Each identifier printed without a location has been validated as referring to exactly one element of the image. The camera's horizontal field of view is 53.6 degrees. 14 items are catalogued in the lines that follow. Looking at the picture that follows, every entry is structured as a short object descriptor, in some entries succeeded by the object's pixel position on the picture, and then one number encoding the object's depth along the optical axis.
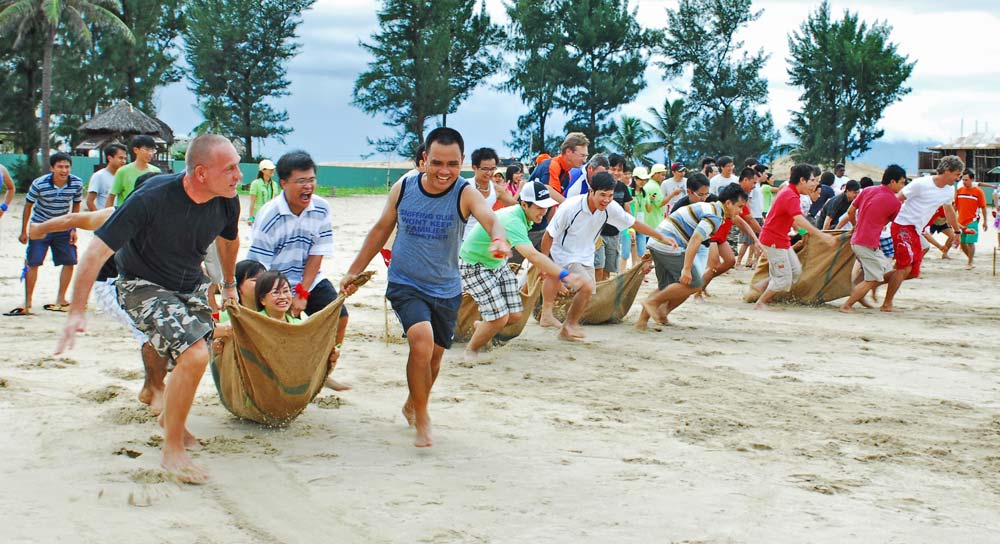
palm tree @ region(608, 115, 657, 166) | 53.25
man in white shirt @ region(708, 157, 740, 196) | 15.33
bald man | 4.74
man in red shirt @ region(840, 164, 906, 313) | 11.30
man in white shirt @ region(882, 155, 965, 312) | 11.77
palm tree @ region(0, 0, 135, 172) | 32.81
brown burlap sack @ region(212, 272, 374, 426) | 5.29
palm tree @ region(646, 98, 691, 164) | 55.34
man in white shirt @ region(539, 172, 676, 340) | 9.15
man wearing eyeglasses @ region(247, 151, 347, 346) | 6.27
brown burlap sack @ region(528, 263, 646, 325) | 10.20
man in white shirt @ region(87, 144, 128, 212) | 10.25
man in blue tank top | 5.42
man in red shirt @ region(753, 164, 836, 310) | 11.20
